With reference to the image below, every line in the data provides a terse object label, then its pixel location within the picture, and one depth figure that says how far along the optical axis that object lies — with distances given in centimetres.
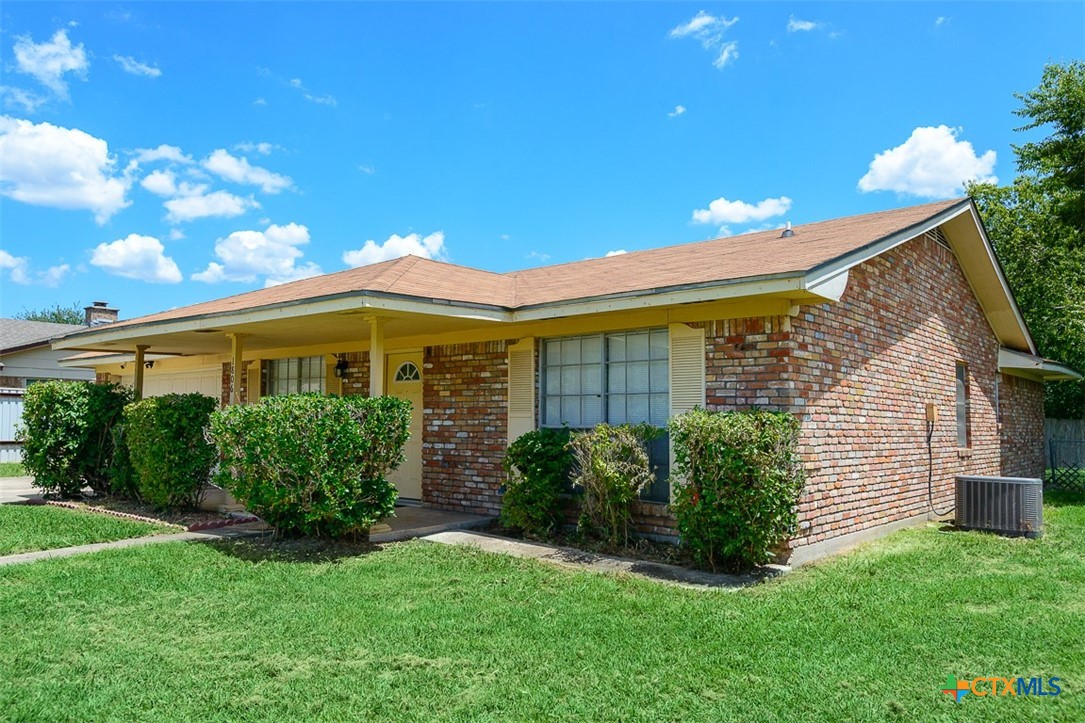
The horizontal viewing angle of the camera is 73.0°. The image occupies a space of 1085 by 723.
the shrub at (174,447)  979
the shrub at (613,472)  768
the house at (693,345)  755
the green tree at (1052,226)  2028
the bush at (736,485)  659
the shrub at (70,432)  1143
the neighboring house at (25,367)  2230
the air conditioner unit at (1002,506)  892
